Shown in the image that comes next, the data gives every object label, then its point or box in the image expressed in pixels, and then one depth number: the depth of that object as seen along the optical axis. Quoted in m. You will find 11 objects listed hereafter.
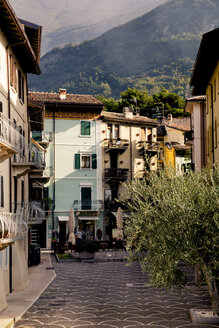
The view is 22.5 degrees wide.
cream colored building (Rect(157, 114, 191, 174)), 59.88
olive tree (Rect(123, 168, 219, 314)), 13.15
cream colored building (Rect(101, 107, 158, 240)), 52.25
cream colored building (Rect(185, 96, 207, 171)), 34.78
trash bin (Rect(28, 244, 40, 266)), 30.98
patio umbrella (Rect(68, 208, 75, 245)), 39.97
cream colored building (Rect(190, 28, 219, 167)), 23.72
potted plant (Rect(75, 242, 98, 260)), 33.97
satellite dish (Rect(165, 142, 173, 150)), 59.04
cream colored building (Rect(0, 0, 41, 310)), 16.77
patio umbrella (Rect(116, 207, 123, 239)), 41.66
